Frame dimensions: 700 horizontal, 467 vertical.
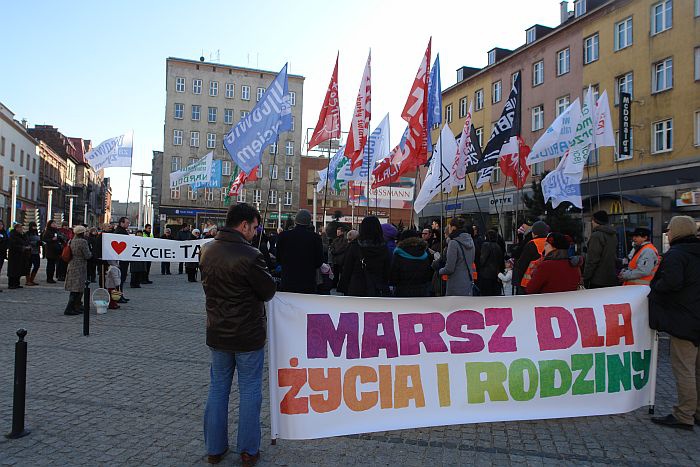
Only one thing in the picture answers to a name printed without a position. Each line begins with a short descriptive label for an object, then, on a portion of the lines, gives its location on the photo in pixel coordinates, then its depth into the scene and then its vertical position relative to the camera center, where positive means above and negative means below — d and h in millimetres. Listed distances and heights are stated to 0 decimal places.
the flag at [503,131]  13148 +3011
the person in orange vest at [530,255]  8078 -31
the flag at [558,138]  13734 +2979
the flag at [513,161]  15766 +2915
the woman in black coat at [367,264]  6949 -190
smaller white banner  11511 -108
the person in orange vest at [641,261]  7562 -78
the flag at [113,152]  20625 +3501
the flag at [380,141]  19294 +3922
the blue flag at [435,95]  12641 +3722
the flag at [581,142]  13047 +2833
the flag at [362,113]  14164 +3607
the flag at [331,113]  14383 +3651
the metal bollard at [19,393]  4477 -1273
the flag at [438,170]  12578 +1970
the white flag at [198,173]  24141 +3344
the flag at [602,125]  14062 +3418
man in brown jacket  3883 -575
